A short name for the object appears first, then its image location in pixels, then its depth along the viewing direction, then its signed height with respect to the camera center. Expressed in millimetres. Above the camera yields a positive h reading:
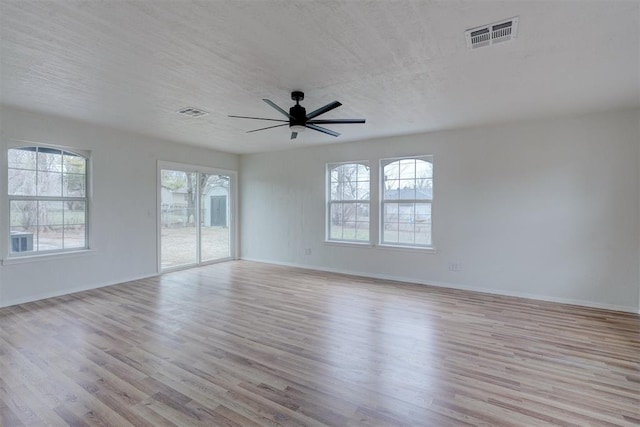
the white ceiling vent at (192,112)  4094 +1322
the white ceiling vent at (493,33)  2209 +1323
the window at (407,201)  5426 +182
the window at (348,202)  6078 +176
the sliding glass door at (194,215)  6160 -118
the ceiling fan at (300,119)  3351 +989
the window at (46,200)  4270 +132
